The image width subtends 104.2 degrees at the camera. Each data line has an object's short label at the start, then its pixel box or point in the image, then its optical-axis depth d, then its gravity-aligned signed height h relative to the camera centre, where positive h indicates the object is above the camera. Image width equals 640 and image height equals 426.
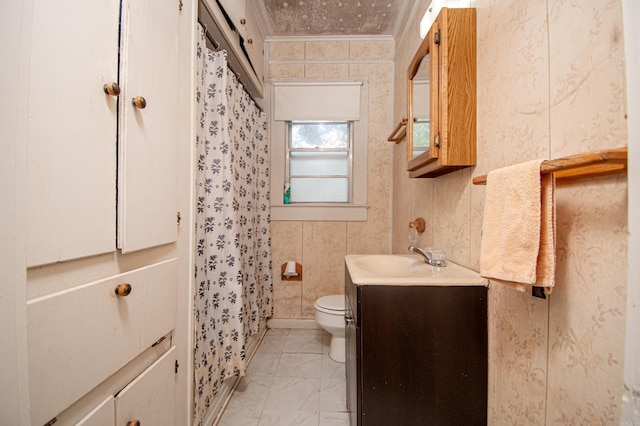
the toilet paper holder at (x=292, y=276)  2.31 -0.56
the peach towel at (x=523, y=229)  0.54 -0.03
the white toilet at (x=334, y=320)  1.72 -0.74
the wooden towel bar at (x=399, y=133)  1.64 +0.60
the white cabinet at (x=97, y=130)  0.47 +0.19
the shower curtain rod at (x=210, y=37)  1.16 +0.95
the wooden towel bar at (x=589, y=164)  0.41 +0.10
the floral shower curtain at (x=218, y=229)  1.17 -0.08
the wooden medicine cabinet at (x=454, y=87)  0.95 +0.49
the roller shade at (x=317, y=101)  2.29 +1.04
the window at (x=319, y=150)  2.29 +0.62
